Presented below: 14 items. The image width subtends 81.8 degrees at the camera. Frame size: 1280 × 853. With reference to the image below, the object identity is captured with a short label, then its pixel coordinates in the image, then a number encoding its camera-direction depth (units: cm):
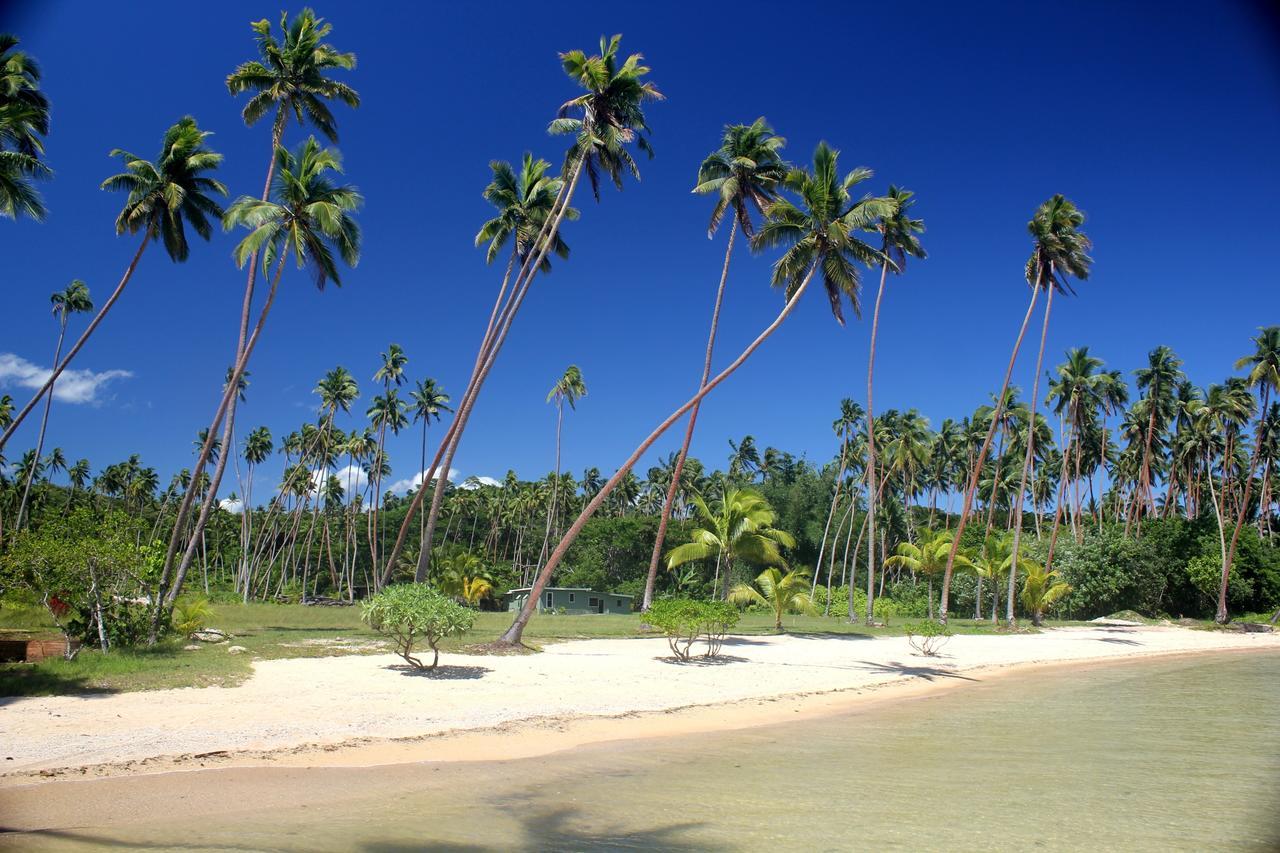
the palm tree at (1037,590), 3825
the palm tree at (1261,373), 4134
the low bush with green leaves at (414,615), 1490
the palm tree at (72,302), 4078
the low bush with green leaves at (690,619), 1945
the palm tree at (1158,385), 5047
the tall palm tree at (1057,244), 3594
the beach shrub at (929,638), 2552
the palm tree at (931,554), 3966
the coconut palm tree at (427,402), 5612
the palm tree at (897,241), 3534
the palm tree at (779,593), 2970
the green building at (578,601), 5075
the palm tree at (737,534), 2914
